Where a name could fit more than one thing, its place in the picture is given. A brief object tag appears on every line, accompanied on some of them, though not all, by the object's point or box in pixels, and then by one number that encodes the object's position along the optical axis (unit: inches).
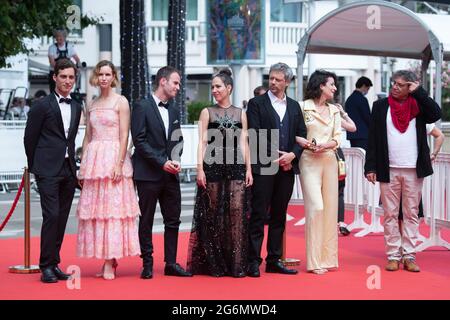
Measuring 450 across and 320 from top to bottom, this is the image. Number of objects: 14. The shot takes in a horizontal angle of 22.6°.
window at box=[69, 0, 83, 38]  1657.2
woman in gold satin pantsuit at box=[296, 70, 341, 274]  416.2
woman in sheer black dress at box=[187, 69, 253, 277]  404.5
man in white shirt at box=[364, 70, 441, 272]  424.8
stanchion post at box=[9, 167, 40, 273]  417.1
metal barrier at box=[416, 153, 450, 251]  468.8
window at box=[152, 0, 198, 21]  1715.1
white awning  627.5
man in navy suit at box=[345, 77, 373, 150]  628.1
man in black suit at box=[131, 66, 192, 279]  397.1
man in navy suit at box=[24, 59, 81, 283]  392.8
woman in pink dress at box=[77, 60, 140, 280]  393.4
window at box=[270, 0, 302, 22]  1670.8
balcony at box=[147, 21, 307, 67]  1644.9
